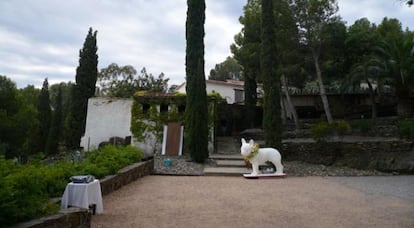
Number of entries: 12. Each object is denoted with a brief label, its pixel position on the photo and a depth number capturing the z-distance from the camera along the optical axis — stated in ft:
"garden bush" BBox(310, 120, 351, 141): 39.60
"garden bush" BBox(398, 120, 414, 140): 37.13
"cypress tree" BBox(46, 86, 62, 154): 77.10
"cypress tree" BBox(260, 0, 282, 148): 35.76
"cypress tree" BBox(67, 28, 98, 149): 67.51
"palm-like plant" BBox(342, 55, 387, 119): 51.93
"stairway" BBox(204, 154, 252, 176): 32.07
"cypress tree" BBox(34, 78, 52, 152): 81.46
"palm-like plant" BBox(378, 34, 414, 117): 51.26
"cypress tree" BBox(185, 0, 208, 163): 36.58
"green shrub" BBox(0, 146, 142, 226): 9.00
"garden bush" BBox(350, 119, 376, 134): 49.73
